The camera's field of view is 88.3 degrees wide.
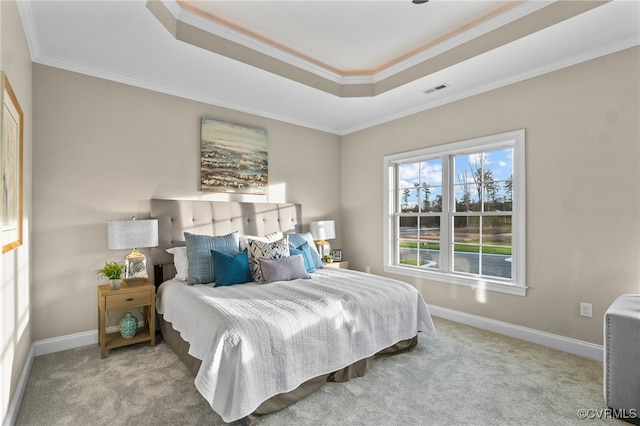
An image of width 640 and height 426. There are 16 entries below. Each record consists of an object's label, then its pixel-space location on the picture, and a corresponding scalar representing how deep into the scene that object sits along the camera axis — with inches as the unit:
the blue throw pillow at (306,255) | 138.8
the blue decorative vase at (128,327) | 118.0
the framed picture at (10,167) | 66.9
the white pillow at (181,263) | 125.3
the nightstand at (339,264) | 174.0
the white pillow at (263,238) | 137.2
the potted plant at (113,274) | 114.7
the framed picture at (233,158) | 150.6
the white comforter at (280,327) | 72.6
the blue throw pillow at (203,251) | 120.2
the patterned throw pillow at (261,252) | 123.1
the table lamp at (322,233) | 176.9
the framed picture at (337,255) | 191.9
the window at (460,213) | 134.1
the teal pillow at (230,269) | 117.0
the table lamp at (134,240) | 114.4
